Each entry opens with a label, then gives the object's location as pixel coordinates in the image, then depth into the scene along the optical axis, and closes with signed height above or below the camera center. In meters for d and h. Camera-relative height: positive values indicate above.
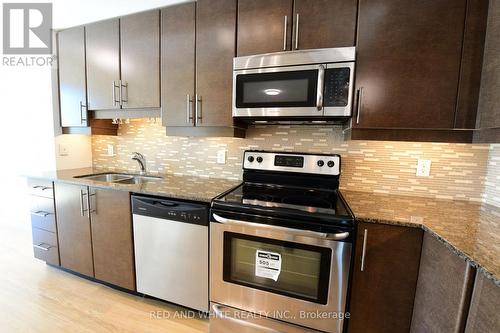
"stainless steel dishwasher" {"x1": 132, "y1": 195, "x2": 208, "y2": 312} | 1.42 -0.71
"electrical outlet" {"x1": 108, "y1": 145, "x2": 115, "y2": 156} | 2.38 -0.09
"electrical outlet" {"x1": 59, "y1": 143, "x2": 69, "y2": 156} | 2.19 -0.10
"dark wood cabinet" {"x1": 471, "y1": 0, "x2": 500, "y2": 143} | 1.02 +0.33
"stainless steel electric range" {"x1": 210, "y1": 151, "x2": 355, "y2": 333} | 1.12 -0.63
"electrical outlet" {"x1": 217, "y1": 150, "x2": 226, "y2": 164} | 1.96 -0.10
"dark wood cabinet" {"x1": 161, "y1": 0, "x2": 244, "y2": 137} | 1.54 +0.57
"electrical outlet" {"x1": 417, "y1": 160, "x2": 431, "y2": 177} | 1.48 -0.11
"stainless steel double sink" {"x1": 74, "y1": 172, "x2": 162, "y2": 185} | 2.08 -0.34
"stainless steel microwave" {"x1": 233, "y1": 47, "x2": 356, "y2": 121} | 1.28 +0.39
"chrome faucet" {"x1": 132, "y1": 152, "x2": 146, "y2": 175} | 2.14 -0.16
